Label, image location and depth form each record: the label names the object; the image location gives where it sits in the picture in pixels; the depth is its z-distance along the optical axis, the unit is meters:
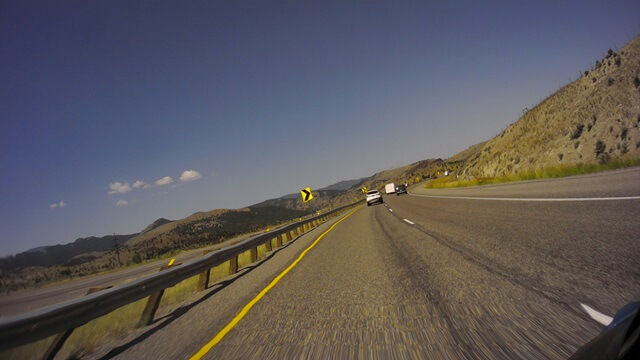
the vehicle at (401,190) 62.96
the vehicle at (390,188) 73.20
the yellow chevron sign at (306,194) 32.99
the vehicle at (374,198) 46.69
